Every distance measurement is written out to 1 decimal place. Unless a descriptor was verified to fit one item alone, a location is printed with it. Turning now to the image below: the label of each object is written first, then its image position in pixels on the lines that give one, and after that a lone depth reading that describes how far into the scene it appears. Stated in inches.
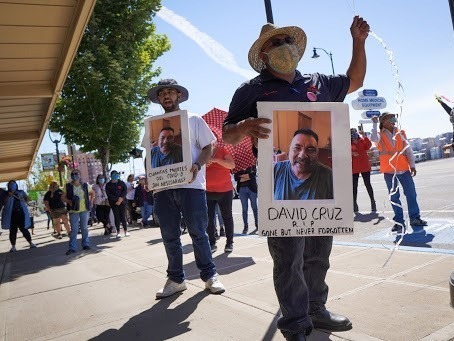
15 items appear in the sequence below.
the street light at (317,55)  1075.7
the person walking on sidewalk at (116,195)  443.5
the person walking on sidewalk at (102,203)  485.6
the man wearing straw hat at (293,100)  97.5
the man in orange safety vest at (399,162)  255.1
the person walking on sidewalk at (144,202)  540.4
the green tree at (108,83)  612.7
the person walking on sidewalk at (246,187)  360.6
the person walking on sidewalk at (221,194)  255.1
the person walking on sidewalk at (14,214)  430.0
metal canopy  199.5
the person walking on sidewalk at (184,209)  161.8
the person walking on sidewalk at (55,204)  520.4
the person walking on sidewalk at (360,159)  375.2
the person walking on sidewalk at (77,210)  352.8
